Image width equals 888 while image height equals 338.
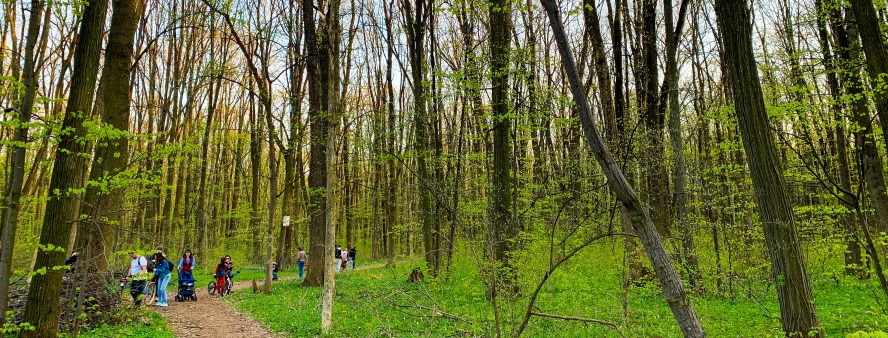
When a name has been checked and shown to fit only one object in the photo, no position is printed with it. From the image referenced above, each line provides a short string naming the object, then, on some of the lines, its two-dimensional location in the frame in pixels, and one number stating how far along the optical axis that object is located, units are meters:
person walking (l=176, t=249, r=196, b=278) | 12.11
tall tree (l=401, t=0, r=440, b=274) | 13.43
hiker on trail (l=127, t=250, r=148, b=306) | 9.16
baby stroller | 12.41
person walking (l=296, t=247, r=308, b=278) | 18.16
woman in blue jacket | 11.02
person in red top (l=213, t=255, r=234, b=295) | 13.76
